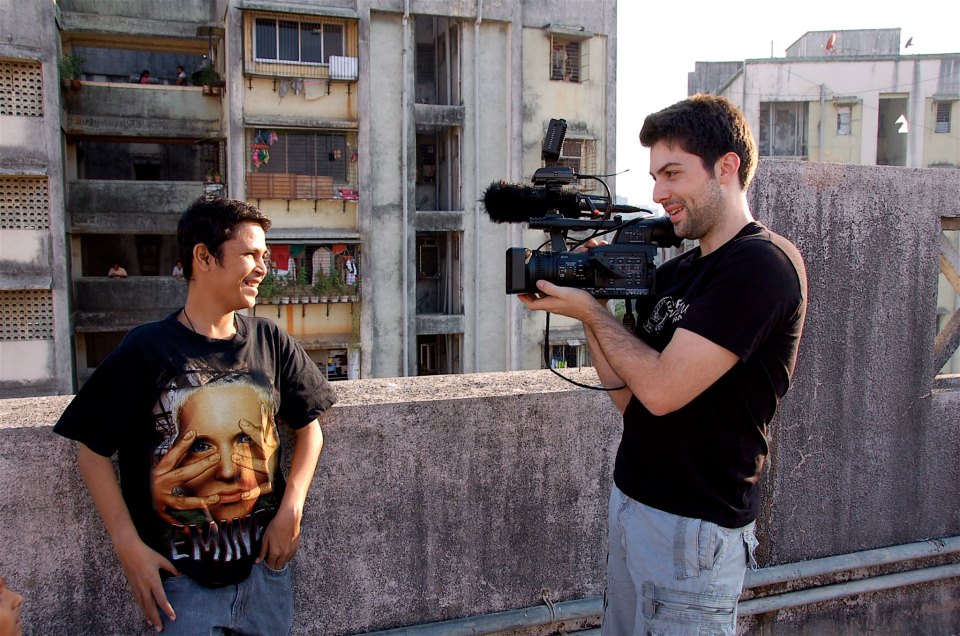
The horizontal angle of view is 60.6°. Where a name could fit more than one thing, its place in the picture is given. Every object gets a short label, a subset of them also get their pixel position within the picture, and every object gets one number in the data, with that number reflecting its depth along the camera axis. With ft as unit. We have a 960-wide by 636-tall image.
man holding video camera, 6.84
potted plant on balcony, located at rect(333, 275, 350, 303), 71.51
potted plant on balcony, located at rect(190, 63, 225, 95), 72.79
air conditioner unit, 70.18
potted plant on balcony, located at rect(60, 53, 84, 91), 68.23
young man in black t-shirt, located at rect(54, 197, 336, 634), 7.36
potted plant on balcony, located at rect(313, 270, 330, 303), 71.00
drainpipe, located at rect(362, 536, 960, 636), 9.59
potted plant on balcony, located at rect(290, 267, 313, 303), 70.90
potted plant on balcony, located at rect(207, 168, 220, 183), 72.54
